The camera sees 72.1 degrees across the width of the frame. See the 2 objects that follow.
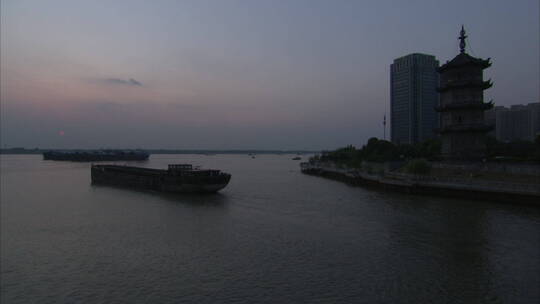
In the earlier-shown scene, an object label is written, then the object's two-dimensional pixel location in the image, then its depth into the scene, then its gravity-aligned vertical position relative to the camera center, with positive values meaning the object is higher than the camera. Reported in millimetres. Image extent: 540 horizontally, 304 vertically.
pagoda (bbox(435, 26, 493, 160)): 60375 +7575
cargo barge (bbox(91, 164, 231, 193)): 55375 -4556
